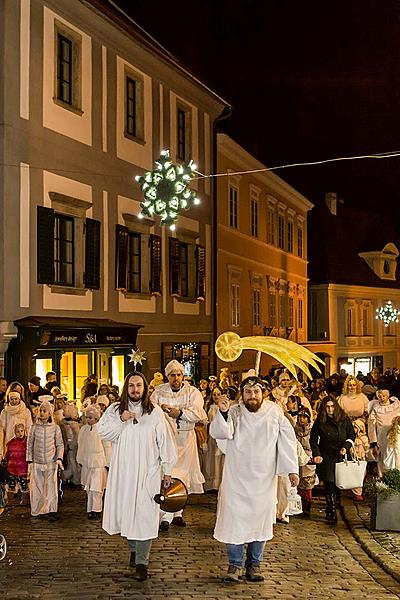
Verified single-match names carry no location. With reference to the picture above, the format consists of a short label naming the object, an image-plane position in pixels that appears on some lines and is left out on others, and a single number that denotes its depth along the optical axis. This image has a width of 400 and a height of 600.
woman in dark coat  13.84
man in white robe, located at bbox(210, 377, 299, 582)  9.96
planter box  12.62
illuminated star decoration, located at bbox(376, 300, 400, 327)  43.16
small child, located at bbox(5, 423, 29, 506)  14.68
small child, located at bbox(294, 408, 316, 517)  14.13
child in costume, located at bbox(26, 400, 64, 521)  13.68
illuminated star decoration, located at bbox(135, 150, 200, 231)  14.55
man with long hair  10.02
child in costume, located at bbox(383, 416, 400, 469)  14.28
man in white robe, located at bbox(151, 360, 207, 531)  12.96
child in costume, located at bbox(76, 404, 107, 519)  13.78
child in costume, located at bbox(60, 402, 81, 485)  16.47
